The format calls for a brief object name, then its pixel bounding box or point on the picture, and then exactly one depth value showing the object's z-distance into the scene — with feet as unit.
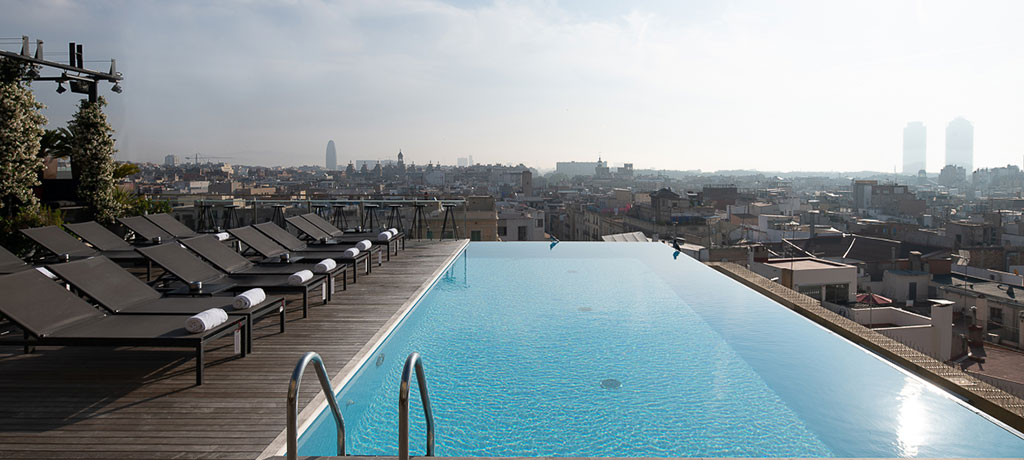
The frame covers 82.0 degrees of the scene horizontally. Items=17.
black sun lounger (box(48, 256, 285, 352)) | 14.01
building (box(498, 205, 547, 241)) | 114.93
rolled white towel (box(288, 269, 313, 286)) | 17.76
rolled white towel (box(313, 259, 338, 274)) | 19.97
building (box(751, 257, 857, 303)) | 69.56
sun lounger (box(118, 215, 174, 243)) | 25.58
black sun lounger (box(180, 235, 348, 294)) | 20.16
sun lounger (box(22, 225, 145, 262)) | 21.04
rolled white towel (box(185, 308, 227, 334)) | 12.10
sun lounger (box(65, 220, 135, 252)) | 23.52
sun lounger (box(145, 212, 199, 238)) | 27.45
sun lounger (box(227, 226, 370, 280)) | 23.44
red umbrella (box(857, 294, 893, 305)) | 73.07
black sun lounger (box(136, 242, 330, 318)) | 17.61
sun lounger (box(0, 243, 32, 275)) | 17.03
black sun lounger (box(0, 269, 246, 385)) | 11.75
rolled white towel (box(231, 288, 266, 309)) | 14.19
